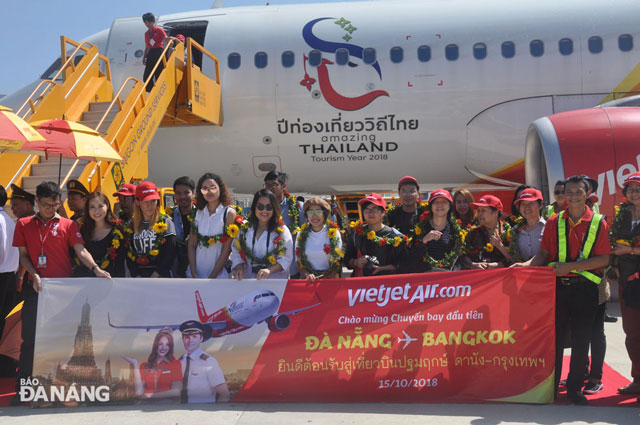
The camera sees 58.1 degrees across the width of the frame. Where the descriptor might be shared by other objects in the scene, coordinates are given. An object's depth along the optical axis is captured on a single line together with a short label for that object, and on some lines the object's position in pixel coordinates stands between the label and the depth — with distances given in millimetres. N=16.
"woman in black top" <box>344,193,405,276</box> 5102
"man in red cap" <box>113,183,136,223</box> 5766
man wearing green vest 4512
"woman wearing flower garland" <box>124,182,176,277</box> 5168
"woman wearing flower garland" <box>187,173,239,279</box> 5230
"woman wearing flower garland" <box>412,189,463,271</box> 5145
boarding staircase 8195
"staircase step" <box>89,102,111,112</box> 9723
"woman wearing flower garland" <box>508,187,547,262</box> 5203
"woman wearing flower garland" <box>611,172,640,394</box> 4617
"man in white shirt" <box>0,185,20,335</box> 5098
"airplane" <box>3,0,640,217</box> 10266
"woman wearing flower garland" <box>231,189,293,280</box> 5027
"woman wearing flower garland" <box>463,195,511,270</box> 5445
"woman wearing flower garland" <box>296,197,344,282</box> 5051
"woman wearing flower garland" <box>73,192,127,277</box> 5219
